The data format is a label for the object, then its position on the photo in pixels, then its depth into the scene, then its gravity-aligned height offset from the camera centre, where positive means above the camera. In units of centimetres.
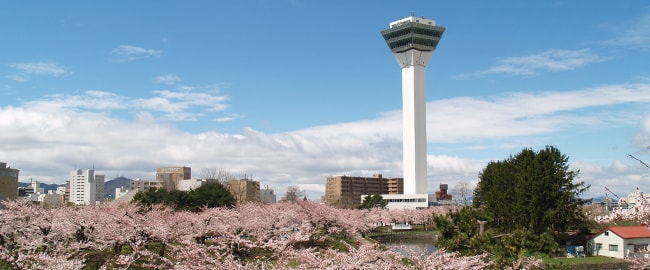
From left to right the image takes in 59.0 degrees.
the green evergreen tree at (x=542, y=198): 4256 -80
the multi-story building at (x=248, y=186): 9966 +44
